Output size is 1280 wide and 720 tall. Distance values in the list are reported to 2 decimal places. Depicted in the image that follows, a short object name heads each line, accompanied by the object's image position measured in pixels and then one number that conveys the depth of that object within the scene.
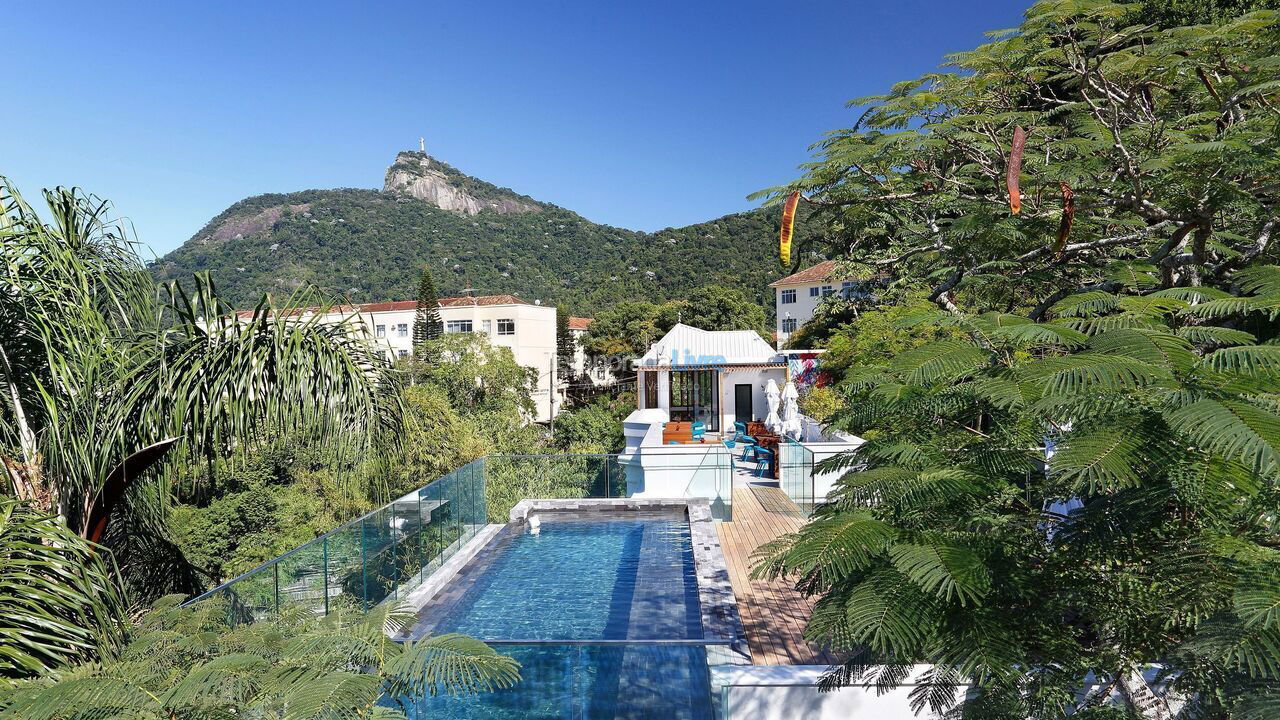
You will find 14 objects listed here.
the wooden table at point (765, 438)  14.40
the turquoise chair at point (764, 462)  14.26
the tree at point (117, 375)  3.29
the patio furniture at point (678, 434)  16.22
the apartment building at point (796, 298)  45.56
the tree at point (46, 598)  2.56
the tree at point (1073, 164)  3.86
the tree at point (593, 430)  23.80
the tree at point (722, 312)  48.12
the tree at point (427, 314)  44.34
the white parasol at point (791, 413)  15.59
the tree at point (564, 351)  52.69
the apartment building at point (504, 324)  45.88
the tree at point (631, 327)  45.94
